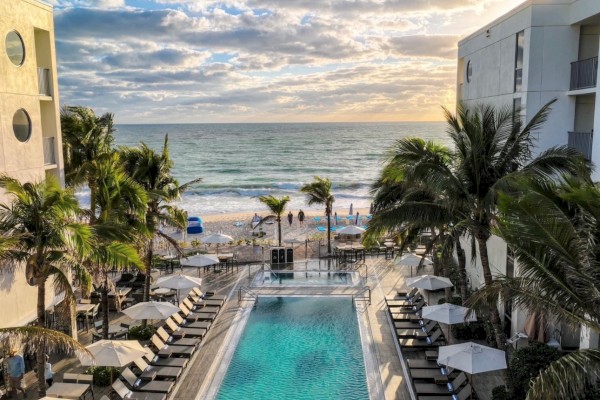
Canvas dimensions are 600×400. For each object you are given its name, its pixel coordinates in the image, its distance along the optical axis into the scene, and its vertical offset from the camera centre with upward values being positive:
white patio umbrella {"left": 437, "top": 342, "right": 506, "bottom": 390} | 11.50 -4.98
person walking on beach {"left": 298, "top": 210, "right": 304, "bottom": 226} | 33.89 -5.20
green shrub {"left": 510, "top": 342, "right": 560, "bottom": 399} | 11.94 -5.27
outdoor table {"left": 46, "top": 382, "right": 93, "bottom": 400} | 11.89 -5.87
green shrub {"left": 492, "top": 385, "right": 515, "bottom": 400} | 11.72 -5.88
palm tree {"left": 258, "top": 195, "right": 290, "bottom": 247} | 28.55 -3.76
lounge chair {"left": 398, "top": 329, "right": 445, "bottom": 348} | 15.08 -6.01
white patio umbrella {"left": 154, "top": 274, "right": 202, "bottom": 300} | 18.80 -5.33
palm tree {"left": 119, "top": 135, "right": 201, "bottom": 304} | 17.19 -1.54
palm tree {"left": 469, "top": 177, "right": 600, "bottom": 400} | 7.49 -1.82
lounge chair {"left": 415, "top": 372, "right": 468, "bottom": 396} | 12.10 -5.92
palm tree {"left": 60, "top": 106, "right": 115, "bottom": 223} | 20.17 -0.08
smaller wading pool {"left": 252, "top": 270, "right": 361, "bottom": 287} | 21.62 -5.98
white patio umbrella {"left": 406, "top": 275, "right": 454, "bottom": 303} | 17.92 -5.05
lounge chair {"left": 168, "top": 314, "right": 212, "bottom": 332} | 16.10 -6.09
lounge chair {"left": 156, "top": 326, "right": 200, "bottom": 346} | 15.29 -6.07
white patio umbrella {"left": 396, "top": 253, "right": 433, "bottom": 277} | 21.98 -5.23
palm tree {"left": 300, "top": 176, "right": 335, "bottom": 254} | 28.61 -3.10
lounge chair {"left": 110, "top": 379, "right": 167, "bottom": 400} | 12.25 -6.13
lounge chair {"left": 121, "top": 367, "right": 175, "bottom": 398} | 12.53 -6.08
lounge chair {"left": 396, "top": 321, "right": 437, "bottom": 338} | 15.63 -5.96
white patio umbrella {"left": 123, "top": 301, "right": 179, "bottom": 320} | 15.55 -5.27
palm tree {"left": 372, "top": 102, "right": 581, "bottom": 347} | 11.62 -0.64
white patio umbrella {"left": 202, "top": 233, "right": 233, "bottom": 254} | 25.75 -5.11
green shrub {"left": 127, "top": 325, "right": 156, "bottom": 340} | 16.39 -6.22
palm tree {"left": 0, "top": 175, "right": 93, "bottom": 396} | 10.40 -1.98
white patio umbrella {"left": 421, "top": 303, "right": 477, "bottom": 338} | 14.72 -5.07
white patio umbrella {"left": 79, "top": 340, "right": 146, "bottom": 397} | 12.02 -5.12
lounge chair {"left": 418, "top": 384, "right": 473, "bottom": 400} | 11.72 -5.83
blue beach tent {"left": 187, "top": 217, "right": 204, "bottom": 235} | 31.78 -5.53
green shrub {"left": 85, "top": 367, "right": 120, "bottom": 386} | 13.52 -6.24
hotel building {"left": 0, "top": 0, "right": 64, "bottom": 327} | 15.62 +0.83
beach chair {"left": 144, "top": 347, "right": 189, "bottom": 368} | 13.90 -6.11
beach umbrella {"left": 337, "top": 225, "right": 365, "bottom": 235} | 26.75 -4.85
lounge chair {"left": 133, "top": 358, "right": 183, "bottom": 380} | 13.30 -6.09
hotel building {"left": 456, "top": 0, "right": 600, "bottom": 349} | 14.52 +1.89
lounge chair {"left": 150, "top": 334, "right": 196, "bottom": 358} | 14.63 -6.06
